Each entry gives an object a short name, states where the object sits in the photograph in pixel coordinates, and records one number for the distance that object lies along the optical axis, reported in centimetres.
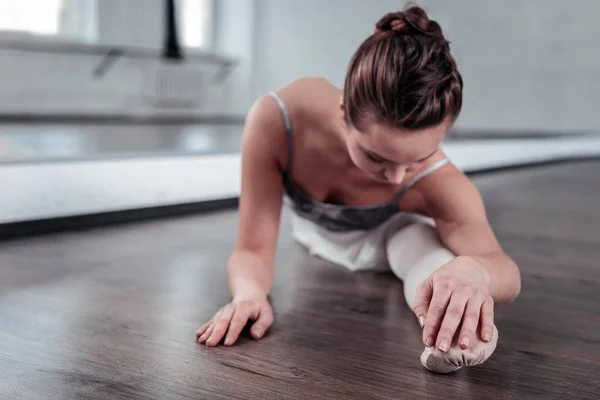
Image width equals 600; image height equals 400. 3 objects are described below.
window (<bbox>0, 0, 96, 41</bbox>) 374
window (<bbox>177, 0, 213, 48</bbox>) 475
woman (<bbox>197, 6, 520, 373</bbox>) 79
